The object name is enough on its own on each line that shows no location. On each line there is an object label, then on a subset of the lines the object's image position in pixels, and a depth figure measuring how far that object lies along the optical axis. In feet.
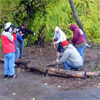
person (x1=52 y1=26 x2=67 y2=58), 22.81
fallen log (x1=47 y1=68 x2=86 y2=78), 16.66
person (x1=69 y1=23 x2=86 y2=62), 19.64
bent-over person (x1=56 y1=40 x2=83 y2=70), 16.79
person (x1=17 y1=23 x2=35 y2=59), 24.94
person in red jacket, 16.67
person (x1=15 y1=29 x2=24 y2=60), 22.79
